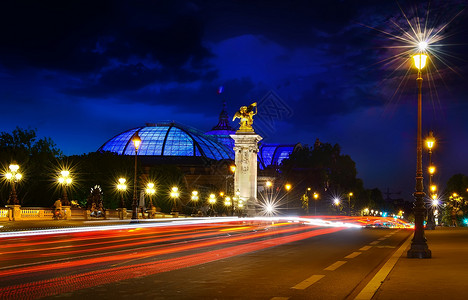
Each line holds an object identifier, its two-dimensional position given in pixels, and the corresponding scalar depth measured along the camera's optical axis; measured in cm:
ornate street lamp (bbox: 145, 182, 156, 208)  6306
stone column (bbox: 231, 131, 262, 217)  7912
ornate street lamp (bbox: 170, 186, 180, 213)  7500
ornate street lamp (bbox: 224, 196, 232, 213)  8397
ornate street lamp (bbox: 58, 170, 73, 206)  4828
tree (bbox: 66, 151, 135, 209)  9069
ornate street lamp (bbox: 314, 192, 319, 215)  12288
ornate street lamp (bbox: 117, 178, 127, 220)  5472
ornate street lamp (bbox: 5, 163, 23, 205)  4481
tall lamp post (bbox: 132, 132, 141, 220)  4412
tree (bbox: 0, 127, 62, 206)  8038
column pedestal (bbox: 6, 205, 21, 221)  4506
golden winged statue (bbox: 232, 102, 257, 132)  8019
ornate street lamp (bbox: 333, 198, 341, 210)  13352
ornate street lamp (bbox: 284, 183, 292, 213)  11452
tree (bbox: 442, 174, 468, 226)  9874
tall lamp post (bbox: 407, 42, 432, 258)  1820
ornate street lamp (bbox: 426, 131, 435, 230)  4303
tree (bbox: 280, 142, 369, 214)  12644
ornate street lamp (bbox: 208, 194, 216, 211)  8710
